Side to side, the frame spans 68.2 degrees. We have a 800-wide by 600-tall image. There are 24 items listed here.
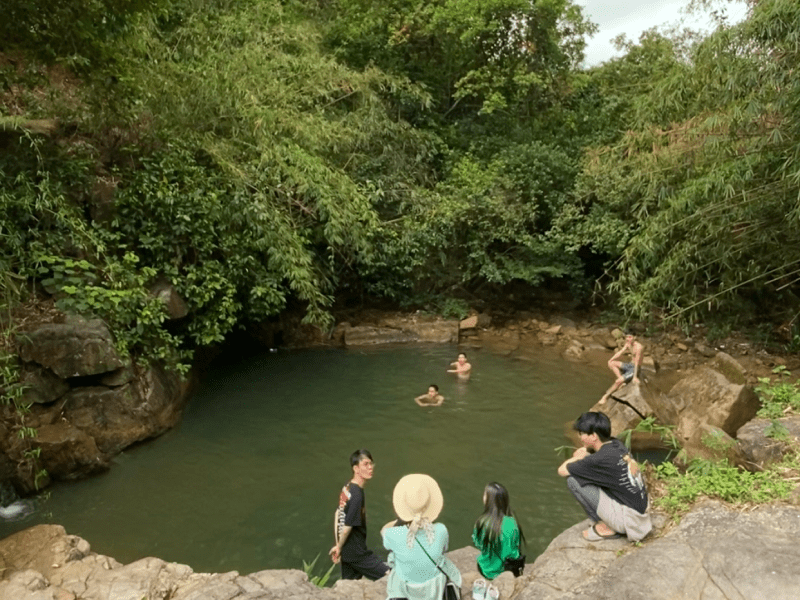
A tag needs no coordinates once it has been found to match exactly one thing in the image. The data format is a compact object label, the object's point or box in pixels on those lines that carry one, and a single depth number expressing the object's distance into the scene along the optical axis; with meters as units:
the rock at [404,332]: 14.57
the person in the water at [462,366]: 12.05
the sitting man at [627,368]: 10.01
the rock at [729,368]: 9.98
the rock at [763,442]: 5.62
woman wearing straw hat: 3.66
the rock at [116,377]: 8.49
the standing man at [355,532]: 5.14
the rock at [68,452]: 7.39
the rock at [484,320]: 15.90
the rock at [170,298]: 9.27
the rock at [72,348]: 7.96
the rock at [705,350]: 13.37
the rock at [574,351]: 13.48
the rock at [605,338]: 14.03
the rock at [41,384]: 7.78
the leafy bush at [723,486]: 4.74
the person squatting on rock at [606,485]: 4.33
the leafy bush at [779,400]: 6.65
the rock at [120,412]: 8.22
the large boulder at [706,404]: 8.28
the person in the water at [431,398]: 10.52
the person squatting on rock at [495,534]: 4.48
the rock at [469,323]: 15.51
